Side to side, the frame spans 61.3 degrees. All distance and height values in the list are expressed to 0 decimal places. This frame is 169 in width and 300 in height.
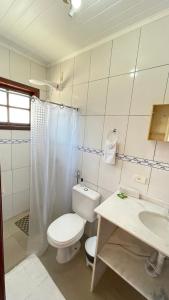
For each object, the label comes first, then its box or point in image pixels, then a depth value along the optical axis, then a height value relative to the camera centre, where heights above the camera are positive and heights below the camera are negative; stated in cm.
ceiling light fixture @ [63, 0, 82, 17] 93 +81
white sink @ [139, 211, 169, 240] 113 -73
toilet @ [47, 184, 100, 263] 138 -105
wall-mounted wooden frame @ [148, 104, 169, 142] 120 +7
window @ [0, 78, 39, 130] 189 +23
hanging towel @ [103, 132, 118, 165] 149 -21
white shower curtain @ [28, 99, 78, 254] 152 -47
